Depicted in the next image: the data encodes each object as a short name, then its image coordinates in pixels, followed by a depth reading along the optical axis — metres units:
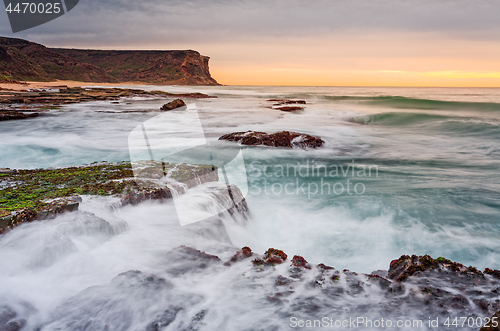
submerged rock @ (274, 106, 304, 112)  22.35
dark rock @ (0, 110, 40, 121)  12.06
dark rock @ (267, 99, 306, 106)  28.44
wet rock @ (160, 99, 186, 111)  18.25
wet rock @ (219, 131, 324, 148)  9.54
